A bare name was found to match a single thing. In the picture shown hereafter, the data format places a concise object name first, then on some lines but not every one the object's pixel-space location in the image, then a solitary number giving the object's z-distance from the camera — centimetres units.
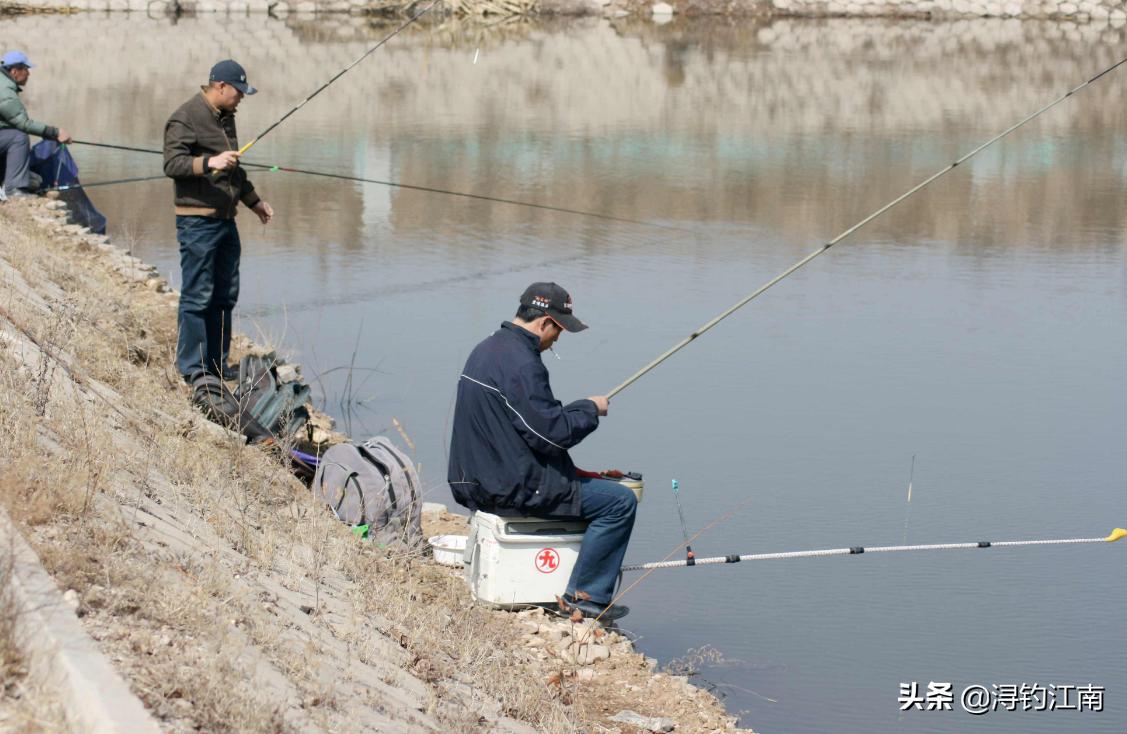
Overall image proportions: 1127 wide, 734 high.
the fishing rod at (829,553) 1170
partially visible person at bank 2108
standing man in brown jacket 1374
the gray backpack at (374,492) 1227
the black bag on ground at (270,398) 1375
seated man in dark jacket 1114
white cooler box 1153
